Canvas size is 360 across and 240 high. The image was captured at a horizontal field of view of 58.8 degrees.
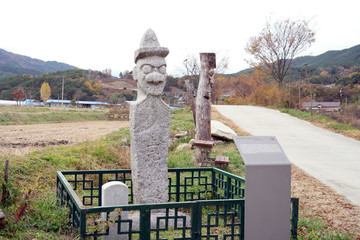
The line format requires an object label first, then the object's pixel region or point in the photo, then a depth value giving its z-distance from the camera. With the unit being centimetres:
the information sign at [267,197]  337
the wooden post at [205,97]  1006
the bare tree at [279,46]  2853
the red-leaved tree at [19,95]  4714
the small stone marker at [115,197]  405
